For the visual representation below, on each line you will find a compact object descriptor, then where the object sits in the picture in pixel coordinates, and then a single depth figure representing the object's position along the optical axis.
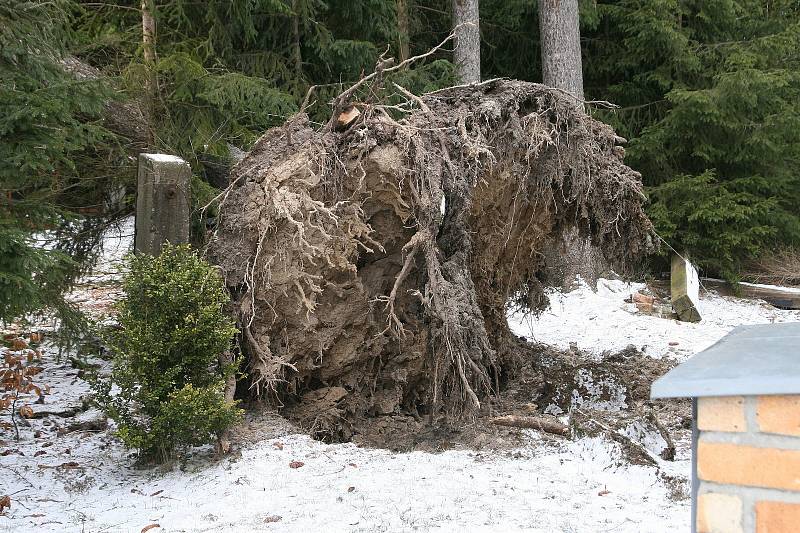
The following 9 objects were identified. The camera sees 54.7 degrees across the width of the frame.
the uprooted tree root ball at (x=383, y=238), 6.89
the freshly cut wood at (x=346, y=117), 7.31
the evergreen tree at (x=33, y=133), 4.91
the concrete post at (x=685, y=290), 11.70
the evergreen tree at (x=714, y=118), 13.05
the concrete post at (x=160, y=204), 6.60
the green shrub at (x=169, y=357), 5.77
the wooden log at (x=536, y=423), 6.54
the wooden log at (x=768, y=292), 12.88
